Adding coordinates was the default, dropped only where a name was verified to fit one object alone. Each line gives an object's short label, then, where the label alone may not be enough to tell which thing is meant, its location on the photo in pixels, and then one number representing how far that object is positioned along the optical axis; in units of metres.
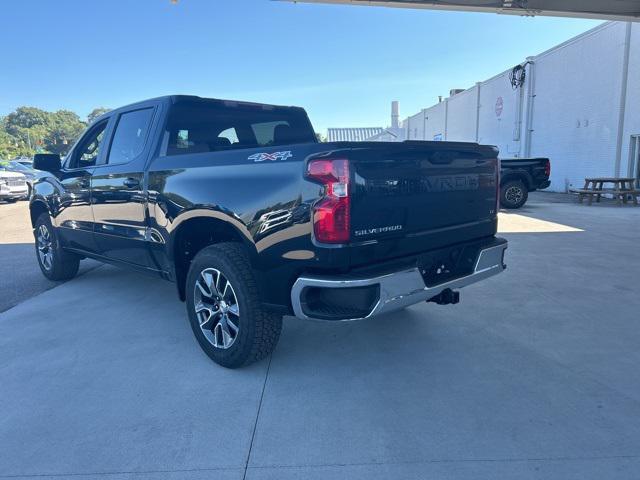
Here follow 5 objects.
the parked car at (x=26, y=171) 19.55
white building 15.95
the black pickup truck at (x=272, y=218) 2.75
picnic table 14.46
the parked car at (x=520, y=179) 13.80
